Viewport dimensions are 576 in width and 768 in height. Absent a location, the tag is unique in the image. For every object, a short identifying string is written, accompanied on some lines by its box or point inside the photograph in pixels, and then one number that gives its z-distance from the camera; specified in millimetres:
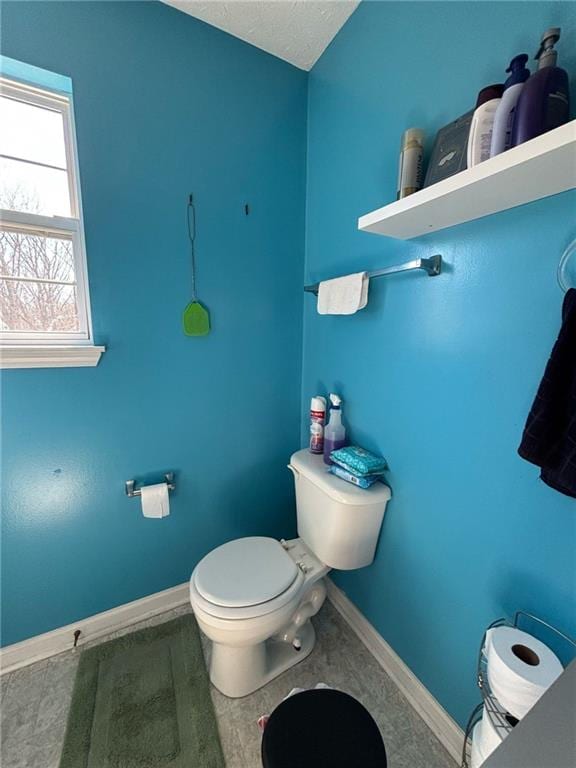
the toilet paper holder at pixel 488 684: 702
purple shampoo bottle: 623
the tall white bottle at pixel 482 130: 712
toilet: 1077
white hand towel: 1168
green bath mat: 1019
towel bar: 946
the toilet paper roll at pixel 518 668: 642
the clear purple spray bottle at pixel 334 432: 1370
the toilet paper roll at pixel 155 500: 1349
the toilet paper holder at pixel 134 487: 1359
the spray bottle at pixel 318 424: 1461
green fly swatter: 1345
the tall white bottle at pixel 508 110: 681
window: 1149
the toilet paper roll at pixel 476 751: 742
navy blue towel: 659
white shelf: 576
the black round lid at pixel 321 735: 698
